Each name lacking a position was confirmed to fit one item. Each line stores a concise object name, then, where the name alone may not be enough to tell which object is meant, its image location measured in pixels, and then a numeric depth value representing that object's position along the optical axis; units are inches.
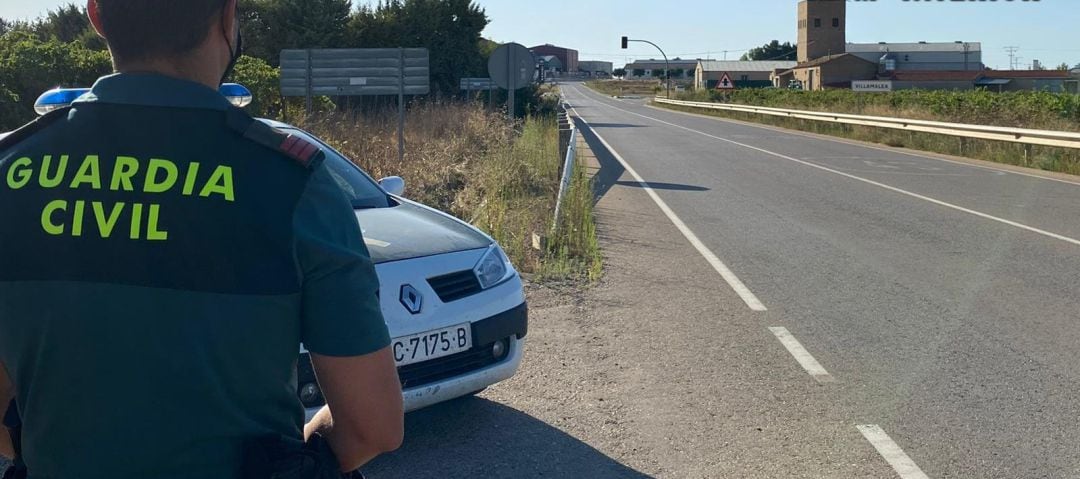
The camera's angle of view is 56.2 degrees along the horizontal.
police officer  61.0
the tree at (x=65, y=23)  1483.8
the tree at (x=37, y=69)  605.3
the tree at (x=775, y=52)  6594.5
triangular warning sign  1919.3
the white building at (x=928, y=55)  4539.9
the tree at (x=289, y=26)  1284.4
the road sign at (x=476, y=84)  1212.5
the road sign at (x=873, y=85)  3041.3
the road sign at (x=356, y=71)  617.3
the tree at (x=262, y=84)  762.8
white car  180.4
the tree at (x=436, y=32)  1352.1
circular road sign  644.1
